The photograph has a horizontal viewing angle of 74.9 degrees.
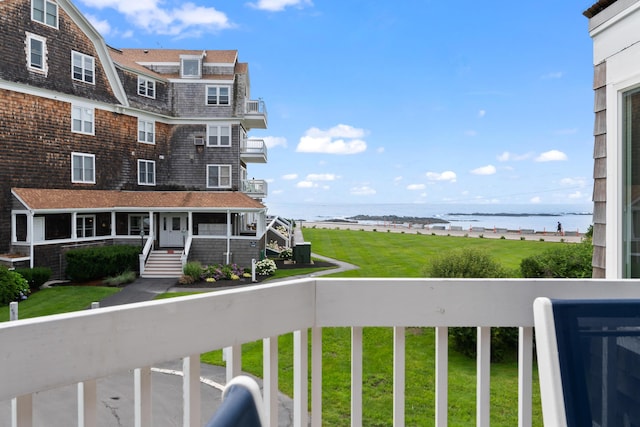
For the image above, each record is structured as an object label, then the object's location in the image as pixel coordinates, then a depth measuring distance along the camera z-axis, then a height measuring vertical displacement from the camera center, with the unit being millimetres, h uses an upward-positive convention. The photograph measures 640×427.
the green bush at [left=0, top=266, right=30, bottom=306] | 9625 -1719
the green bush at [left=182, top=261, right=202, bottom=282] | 11859 -1681
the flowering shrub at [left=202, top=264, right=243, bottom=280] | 12336 -1809
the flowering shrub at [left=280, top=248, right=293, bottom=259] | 15893 -1603
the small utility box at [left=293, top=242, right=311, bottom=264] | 14711 -1452
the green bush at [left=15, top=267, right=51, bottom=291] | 10625 -1643
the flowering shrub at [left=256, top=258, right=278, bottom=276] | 12852 -1738
